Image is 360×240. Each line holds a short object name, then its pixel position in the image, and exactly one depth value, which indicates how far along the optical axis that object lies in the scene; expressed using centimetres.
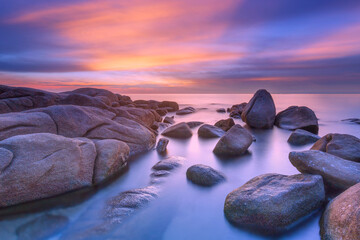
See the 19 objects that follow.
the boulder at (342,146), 542
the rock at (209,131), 1047
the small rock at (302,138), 899
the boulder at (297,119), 1159
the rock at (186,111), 2197
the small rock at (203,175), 513
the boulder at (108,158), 517
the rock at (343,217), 258
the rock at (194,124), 1387
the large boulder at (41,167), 388
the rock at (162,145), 805
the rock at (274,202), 336
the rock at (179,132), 1067
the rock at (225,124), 1168
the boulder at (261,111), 1279
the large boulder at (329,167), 396
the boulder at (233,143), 740
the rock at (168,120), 1595
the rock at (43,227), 331
